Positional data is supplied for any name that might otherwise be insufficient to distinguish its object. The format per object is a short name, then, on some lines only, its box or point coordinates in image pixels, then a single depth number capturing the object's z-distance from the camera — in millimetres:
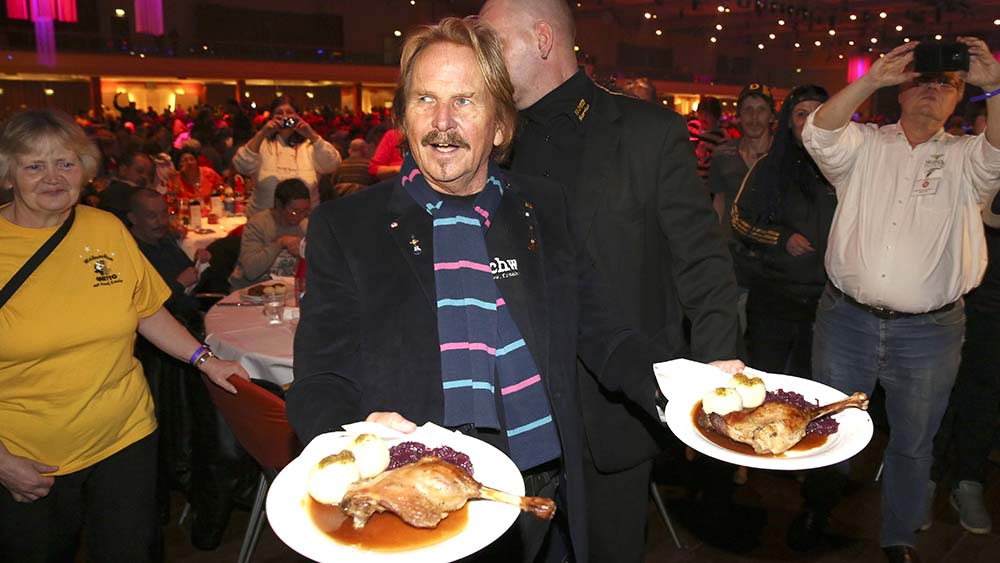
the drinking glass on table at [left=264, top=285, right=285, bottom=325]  3766
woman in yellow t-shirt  2285
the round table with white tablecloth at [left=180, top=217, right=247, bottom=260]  5926
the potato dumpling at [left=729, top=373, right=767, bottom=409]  1677
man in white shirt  2887
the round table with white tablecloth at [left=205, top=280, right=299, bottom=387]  3320
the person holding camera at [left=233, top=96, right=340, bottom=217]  6859
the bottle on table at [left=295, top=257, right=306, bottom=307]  3779
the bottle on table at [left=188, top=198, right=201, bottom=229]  6445
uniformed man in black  2230
